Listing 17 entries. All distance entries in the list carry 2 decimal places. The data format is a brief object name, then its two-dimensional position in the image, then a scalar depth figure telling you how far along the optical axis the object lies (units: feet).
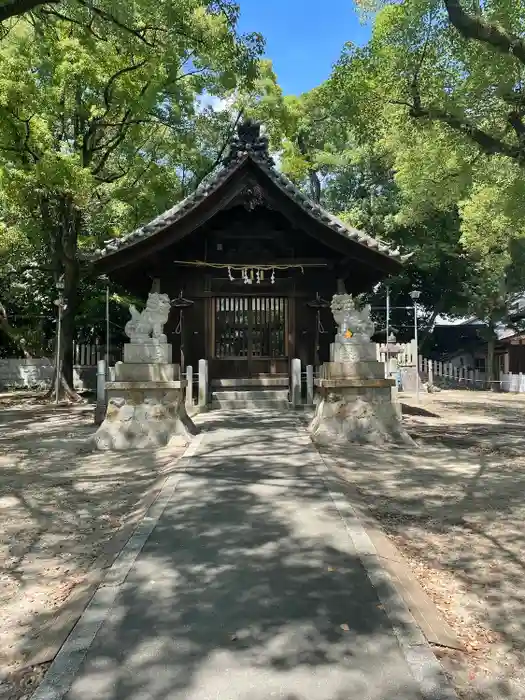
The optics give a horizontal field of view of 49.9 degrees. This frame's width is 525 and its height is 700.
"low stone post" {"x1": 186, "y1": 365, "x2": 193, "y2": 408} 44.60
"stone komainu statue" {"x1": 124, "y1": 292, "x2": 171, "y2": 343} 32.73
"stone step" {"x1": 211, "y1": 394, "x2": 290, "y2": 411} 47.14
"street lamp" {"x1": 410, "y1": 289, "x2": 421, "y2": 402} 80.73
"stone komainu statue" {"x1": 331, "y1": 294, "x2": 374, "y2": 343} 34.12
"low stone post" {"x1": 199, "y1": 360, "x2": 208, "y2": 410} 45.39
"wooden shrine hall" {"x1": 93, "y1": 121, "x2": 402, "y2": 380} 41.50
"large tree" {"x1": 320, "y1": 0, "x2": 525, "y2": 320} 35.29
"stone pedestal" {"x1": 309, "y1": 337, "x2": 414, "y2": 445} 32.76
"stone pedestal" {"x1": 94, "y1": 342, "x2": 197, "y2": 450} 31.73
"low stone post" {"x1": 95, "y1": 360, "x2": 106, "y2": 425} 43.78
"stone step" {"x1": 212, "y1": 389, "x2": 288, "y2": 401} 47.65
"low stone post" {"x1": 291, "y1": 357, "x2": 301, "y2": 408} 45.34
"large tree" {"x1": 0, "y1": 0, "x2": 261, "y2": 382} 39.91
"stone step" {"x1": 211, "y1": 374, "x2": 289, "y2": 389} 48.44
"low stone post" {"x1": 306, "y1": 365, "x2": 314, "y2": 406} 45.96
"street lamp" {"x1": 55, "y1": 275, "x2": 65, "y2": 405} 65.57
